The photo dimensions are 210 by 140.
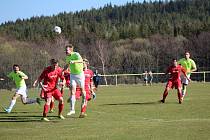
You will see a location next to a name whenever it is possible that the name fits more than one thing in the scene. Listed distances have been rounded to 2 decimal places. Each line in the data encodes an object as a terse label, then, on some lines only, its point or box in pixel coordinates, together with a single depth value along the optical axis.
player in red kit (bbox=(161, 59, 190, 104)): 24.03
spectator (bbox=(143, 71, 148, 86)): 60.75
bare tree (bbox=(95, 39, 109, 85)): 101.28
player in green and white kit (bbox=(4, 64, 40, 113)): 21.92
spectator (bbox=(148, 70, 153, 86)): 62.89
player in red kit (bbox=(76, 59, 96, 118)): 20.43
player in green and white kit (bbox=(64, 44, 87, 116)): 17.81
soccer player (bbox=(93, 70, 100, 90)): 48.65
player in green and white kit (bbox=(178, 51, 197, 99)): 25.55
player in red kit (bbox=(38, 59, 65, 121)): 17.05
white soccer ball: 28.22
